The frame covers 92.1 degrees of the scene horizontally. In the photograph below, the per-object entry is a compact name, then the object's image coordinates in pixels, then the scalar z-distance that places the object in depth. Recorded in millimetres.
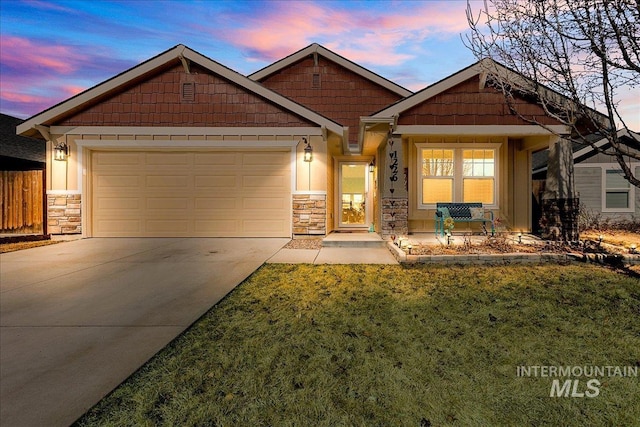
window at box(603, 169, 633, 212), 11859
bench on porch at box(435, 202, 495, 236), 8602
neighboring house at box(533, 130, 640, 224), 11797
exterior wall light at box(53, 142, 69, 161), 9008
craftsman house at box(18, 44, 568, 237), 9109
